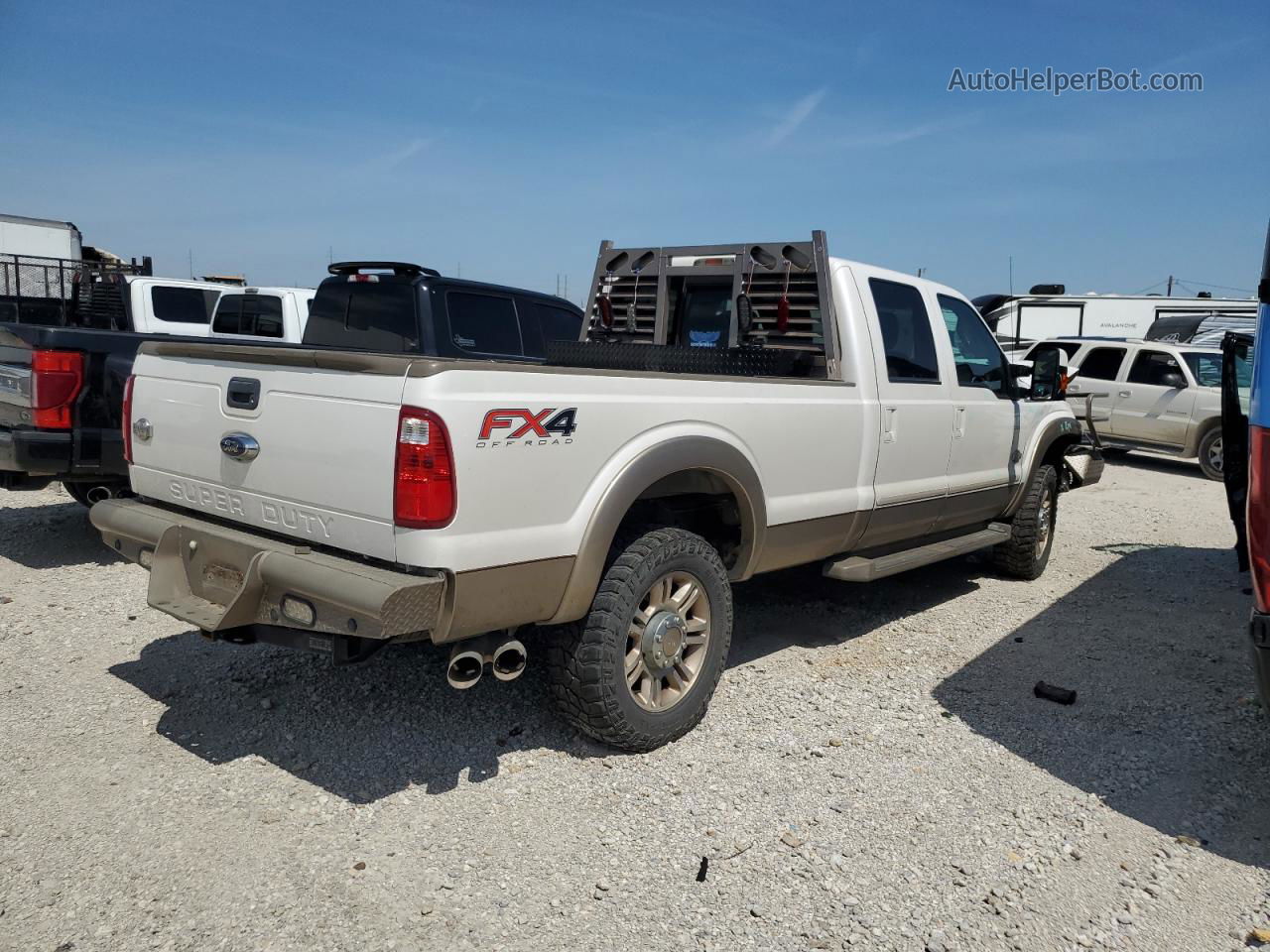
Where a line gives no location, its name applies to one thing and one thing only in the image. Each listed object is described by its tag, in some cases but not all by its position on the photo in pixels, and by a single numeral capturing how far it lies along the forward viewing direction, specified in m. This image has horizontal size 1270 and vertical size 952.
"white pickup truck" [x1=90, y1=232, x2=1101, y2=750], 3.19
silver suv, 13.47
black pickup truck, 6.20
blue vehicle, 3.39
